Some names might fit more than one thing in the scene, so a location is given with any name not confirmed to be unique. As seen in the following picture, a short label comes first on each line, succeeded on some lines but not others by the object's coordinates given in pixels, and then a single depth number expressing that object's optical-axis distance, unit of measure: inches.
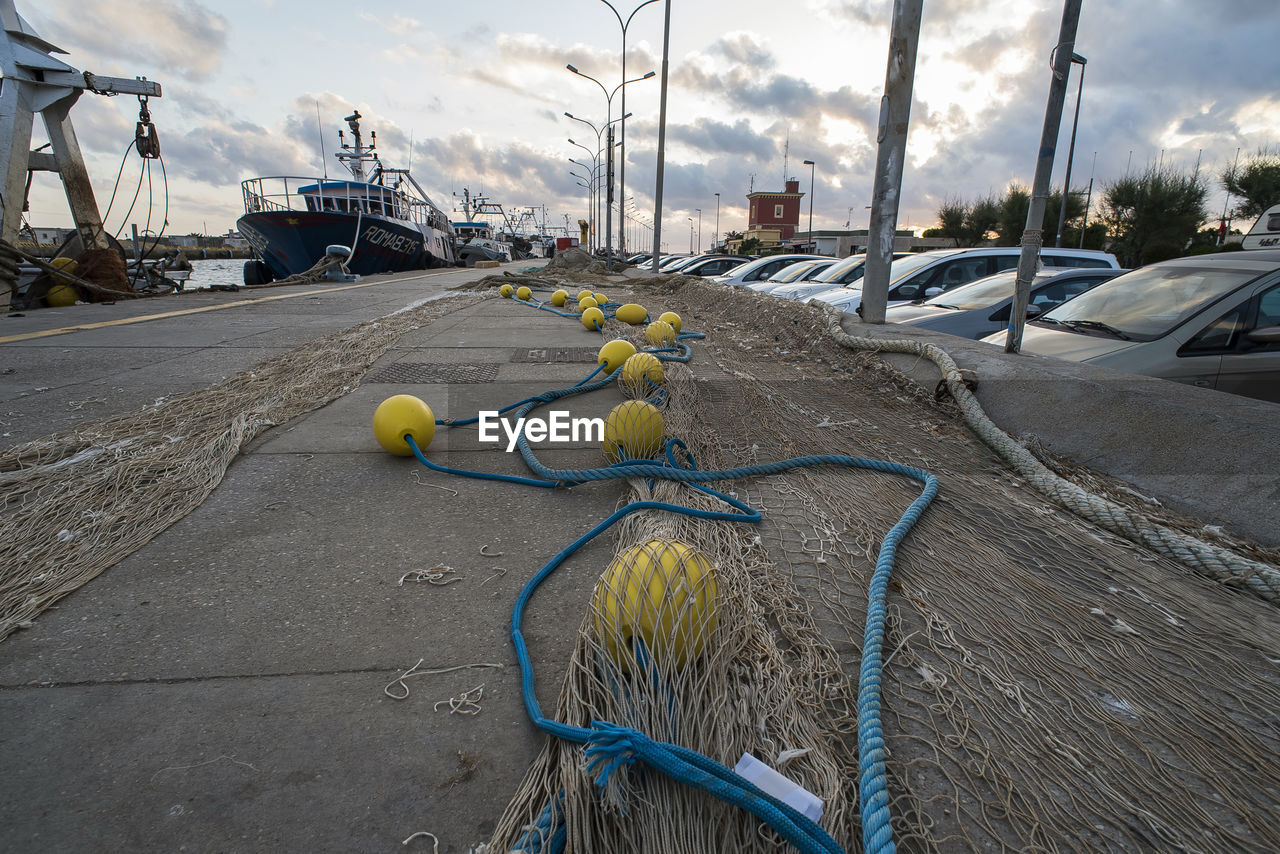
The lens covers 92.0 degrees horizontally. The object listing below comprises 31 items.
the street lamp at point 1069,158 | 751.0
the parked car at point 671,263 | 963.8
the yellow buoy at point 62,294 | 424.5
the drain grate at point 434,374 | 204.7
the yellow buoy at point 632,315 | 331.6
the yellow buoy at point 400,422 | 125.3
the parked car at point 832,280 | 429.7
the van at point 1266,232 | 532.4
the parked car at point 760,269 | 615.5
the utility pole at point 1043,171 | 161.0
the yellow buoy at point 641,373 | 169.2
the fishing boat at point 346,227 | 880.9
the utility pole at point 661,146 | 774.5
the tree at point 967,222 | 1679.4
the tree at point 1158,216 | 1213.1
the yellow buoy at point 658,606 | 62.5
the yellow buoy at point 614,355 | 189.3
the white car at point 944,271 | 346.3
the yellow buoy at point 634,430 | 119.8
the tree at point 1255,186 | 1128.8
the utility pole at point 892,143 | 220.4
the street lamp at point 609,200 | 1278.3
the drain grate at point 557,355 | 243.4
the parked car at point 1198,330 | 165.2
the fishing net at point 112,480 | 84.8
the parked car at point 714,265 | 781.3
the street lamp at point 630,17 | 890.0
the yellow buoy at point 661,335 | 243.0
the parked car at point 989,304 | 267.4
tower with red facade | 3458.7
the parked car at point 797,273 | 536.7
